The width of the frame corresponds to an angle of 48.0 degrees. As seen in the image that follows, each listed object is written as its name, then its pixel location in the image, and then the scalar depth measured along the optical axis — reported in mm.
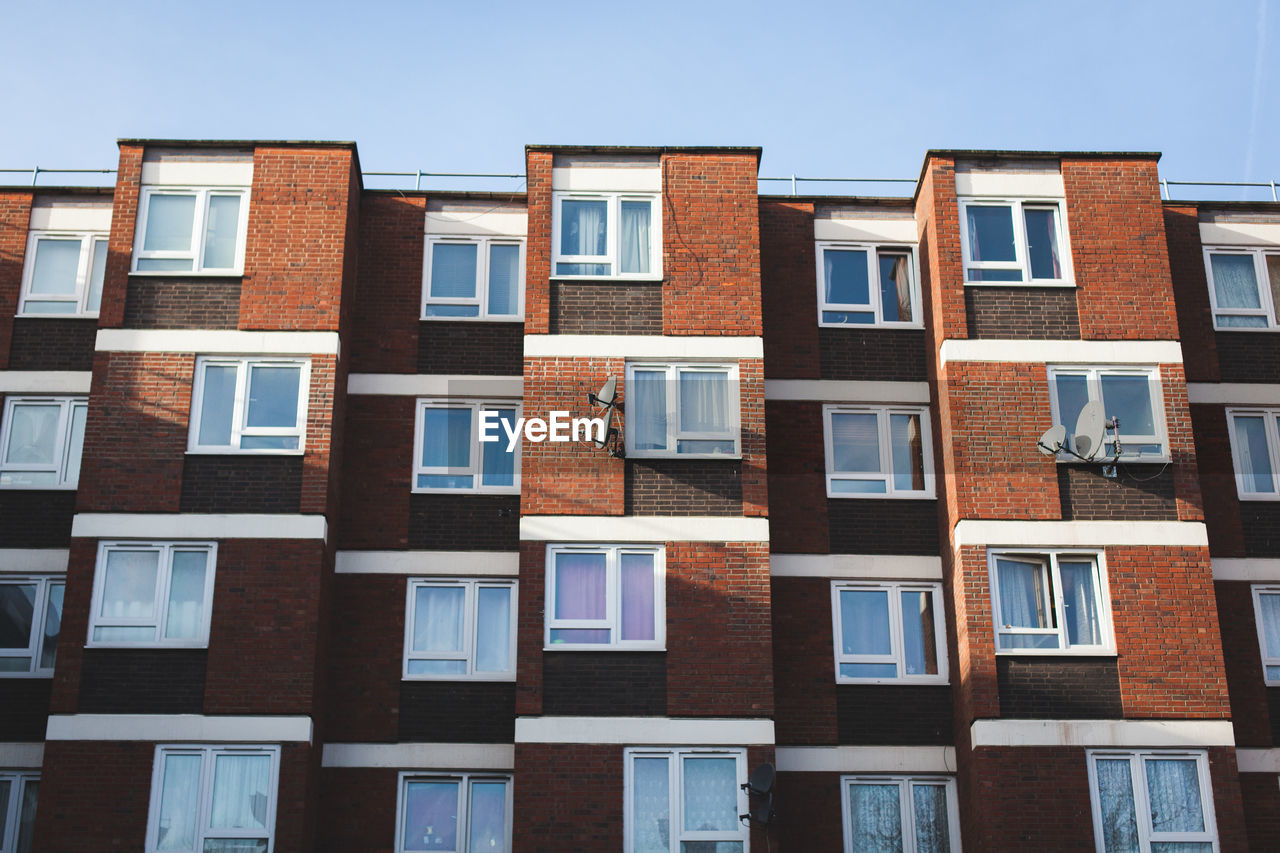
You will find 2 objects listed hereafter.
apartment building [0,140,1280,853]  17750
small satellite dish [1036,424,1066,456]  18797
